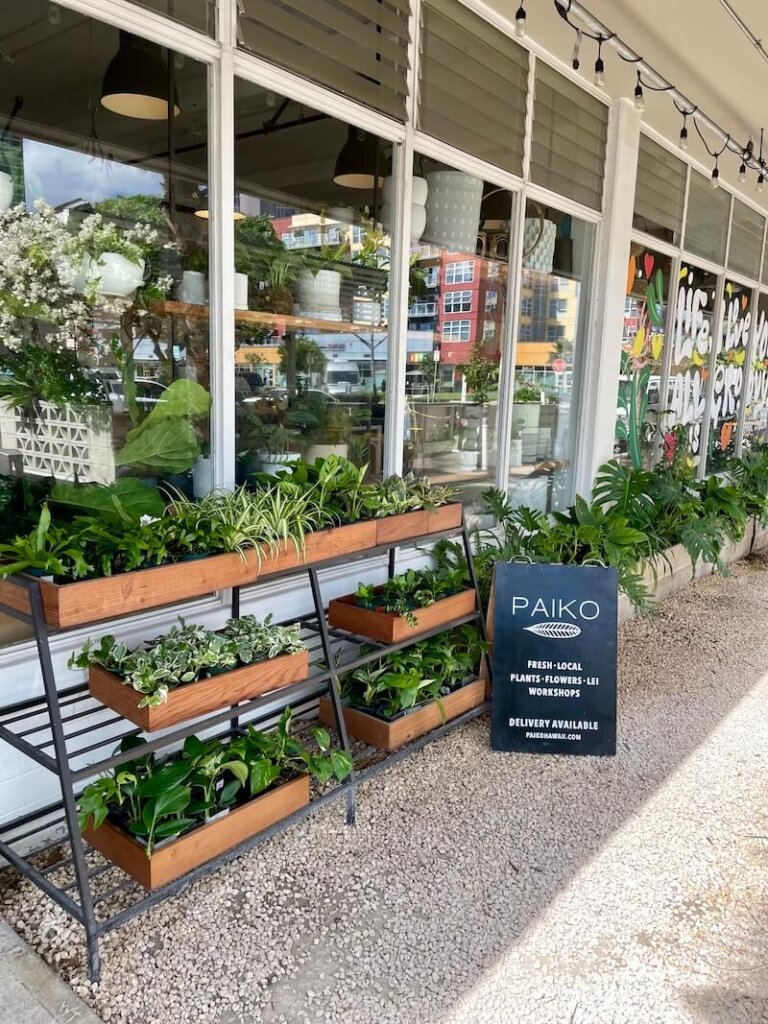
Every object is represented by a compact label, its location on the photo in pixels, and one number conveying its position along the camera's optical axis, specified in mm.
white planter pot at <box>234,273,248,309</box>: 2416
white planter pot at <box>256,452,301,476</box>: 2596
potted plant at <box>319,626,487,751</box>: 2412
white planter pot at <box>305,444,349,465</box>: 2828
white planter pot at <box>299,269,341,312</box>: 2779
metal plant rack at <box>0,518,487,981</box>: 1544
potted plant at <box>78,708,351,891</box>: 1675
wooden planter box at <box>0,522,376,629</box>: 1534
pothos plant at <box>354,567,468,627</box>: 2521
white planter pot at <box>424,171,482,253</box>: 3105
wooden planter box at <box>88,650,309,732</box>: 1666
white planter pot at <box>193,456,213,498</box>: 2395
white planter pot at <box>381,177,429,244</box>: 2918
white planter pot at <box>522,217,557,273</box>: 3653
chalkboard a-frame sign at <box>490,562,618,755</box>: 2562
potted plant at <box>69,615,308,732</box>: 1684
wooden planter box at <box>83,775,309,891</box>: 1643
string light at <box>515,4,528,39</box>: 2662
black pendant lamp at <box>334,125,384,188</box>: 2838
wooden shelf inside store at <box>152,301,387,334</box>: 2318
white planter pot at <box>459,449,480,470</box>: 3578
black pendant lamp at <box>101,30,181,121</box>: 2270
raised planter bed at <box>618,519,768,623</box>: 4148
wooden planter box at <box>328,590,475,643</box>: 2391
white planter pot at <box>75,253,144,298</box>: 2156
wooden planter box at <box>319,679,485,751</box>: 2389
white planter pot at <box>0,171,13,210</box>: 1975
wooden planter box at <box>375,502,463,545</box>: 2324
